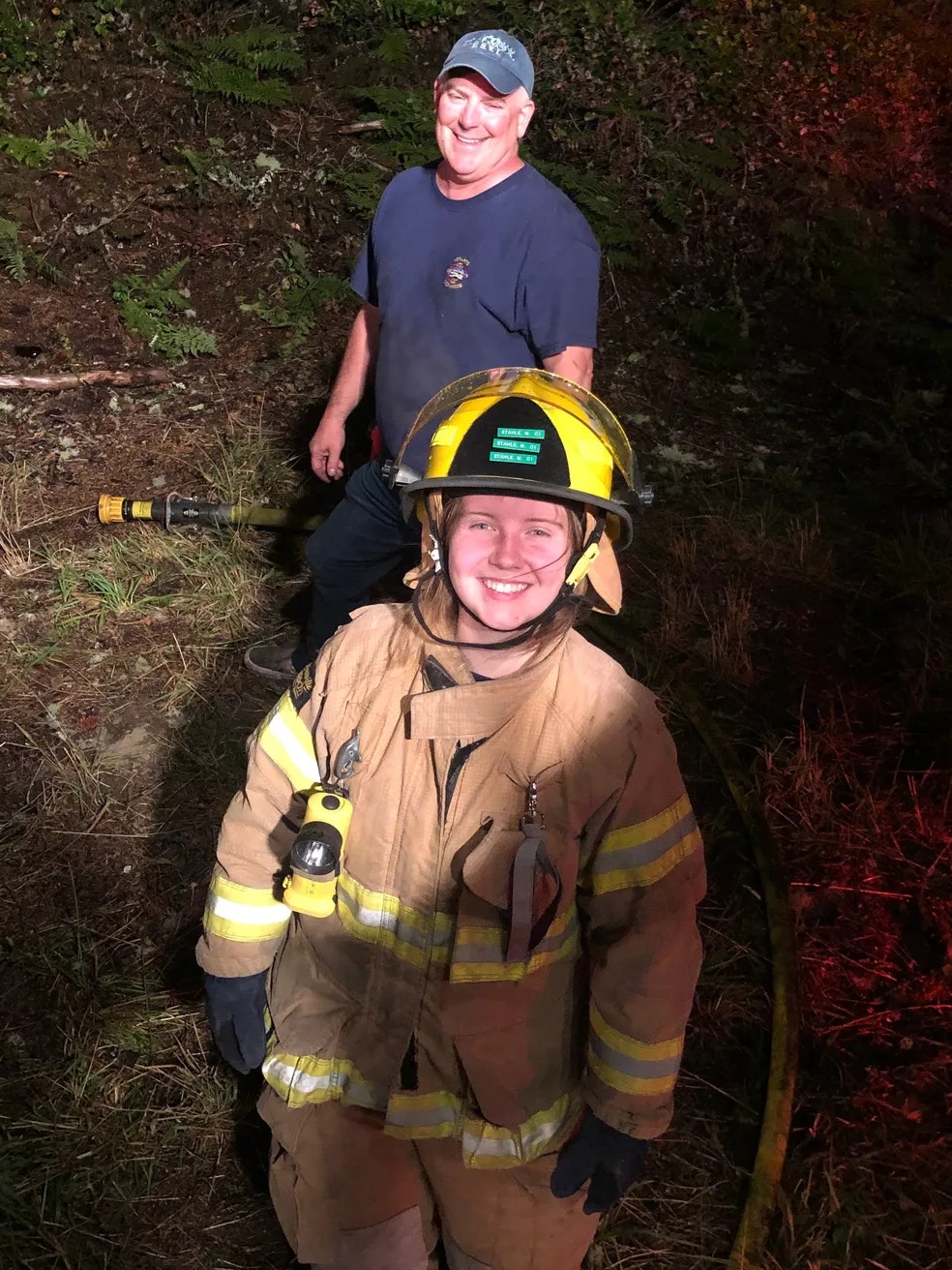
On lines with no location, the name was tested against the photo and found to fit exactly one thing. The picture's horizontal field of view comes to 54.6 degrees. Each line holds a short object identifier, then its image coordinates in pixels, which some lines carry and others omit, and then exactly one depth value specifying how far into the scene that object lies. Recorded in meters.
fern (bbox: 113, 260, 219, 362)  5.95
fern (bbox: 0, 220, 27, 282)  6.05
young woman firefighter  1.71
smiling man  2.90
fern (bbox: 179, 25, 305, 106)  6.84
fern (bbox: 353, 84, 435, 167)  6.69
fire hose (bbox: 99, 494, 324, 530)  4.65
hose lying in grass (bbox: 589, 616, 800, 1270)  2.46
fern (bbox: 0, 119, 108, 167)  6.42
